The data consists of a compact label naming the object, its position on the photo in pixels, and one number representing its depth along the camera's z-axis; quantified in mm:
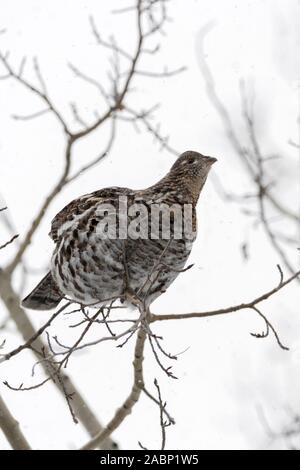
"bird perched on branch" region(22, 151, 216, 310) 11891
